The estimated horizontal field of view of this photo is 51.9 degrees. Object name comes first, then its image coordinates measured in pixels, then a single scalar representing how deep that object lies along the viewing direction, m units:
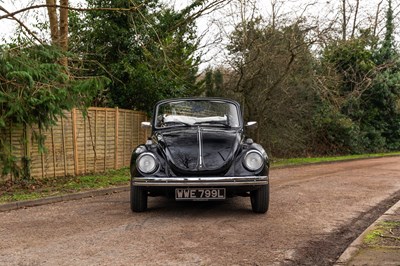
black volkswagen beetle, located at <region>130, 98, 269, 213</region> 5.74
